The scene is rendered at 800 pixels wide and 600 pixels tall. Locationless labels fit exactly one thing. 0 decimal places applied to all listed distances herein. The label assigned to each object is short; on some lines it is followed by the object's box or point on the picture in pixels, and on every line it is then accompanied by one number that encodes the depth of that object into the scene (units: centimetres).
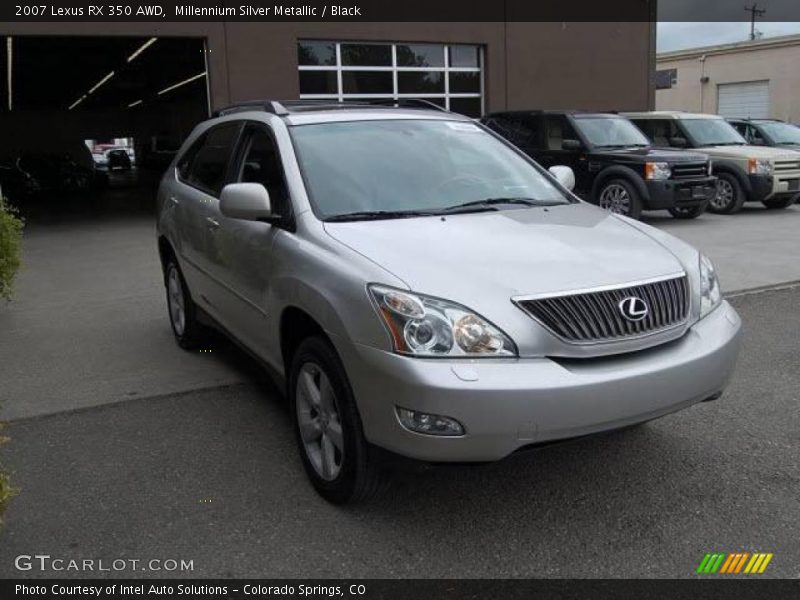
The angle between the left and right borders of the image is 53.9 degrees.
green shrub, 660
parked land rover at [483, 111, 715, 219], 1216
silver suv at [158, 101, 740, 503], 292
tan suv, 1380
